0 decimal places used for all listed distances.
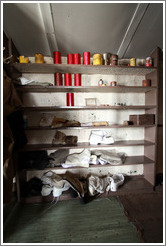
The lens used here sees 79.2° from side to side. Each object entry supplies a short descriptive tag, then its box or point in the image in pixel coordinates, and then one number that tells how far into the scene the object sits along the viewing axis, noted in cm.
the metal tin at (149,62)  143
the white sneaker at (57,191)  140
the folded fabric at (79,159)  143
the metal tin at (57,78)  134
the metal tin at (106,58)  138
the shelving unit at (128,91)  132
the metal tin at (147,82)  150
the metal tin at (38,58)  127
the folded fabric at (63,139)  148
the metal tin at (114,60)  134
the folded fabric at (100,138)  149
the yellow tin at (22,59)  127
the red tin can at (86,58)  131
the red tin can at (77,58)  131
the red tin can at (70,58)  131
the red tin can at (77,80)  139
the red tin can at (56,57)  129
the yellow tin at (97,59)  132
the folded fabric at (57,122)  138
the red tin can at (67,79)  138
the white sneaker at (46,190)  144
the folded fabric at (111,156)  148
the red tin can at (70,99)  141
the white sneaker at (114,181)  148
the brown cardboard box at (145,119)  148
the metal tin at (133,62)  143
